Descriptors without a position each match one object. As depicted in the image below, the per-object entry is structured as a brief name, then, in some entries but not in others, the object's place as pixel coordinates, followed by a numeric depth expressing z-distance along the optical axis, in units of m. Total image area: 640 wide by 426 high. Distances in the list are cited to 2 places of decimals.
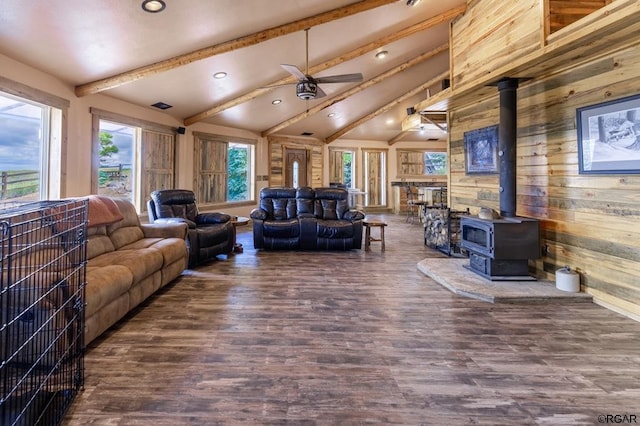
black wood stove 3.62
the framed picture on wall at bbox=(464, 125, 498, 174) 4.54
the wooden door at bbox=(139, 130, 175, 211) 6.16
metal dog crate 1.82
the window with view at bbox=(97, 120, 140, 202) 5.46
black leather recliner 4.57
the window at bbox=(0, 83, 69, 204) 3.74
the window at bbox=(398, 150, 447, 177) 12.12
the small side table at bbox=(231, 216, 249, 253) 5.52
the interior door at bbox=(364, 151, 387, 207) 12.00
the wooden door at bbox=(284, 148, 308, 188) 10.09
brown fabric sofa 2.40
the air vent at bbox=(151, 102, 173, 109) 6.02
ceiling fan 4.70
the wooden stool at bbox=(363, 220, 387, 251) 5.65
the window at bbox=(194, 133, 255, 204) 7.61
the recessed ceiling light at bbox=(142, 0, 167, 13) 3.21
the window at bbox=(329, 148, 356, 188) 11.55
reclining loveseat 5.69
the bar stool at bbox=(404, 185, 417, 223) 9.65
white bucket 3.37
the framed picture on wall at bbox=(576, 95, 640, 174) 2.80
